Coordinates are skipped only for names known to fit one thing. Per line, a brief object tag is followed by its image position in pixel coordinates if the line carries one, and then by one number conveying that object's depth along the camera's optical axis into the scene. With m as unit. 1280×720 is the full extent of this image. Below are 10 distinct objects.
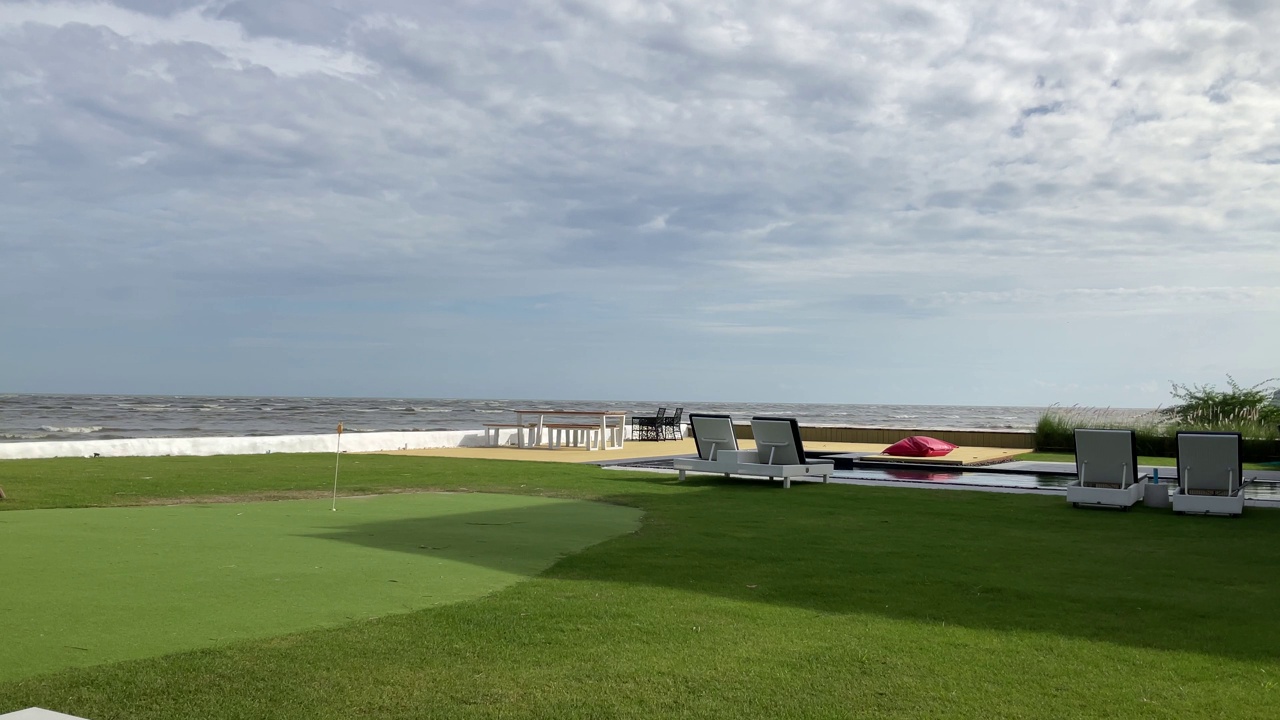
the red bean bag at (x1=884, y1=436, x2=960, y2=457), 19.25
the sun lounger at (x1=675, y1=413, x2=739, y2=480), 13.71
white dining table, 21.11
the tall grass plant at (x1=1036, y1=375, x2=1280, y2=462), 20.70
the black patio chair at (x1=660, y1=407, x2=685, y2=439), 26.23
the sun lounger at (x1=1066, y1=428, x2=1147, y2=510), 11.06
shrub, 21.50
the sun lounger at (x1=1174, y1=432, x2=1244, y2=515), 10.54
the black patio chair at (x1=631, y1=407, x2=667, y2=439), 25.62
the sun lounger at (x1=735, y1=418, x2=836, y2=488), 13.22
